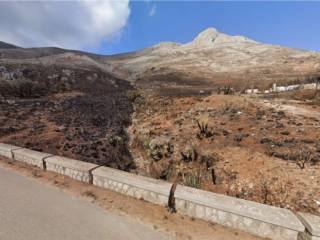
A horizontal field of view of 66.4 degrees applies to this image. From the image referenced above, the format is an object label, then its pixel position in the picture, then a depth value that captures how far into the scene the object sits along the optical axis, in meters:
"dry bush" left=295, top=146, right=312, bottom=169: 5.70
